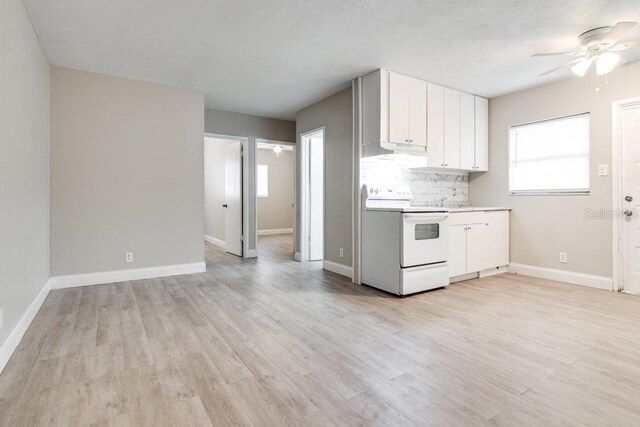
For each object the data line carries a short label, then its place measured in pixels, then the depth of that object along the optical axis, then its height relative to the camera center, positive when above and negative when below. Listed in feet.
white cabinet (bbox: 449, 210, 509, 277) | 12.69 -1.22
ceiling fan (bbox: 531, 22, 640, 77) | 8.64 +4.55
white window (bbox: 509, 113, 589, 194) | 12.71 +2.27
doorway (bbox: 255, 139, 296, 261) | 31.60 +1.92
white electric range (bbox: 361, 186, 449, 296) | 11.01 -1.29
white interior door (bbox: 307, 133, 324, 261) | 17.58 +0.87
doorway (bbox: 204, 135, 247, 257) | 18.93 +1.23
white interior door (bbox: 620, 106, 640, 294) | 11.22 +0.55
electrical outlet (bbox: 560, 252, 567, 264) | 13.01 -1.84
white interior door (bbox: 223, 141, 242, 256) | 18.99 +0.86
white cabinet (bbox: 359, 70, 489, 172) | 12.09 +3.67
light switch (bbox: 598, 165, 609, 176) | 11.87 +1.49
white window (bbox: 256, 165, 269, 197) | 31.65 +3.05
